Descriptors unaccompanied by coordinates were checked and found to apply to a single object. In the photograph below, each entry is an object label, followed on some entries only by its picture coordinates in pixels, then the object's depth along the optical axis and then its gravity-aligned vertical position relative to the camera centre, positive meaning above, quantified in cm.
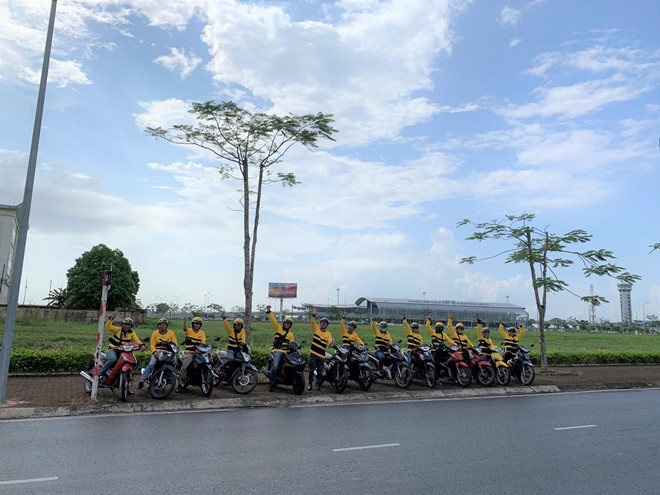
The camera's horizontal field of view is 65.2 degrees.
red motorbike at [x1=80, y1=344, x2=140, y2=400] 982 -116
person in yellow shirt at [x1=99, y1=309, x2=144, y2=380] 1016 -55
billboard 10462 +574
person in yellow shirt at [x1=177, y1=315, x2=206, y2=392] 1089 -59
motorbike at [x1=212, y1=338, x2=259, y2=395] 1109 -121
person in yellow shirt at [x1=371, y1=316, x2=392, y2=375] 1323 -54
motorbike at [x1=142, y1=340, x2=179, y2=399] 1015 -120
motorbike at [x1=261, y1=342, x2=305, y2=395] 1130 -112
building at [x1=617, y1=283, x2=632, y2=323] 17412 +907
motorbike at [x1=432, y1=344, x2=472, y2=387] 1351 -107
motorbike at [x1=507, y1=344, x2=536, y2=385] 1462 -116
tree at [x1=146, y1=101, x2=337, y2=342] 1505 +543
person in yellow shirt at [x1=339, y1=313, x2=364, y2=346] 1248 -38
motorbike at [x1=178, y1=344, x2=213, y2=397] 1066 -114
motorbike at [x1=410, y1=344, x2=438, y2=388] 1315 -106
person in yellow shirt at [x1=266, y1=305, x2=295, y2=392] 1143 -60
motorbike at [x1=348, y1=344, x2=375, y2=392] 1227 -101
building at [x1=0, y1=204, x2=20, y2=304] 6869 +1017
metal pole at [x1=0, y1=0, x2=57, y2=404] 955 +159
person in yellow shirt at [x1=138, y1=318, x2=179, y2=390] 1013 -53
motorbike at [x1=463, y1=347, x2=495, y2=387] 1384 -114
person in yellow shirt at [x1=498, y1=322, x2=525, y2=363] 1478 -50
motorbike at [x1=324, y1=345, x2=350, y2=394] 1183 -113
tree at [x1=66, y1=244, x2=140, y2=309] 6069 +358
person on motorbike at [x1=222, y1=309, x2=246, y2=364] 1122 -48
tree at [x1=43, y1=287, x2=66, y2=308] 6706 +160
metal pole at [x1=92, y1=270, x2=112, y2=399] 990 -50
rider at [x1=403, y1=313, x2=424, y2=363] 1379 -41
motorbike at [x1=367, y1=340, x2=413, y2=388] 1281 -112
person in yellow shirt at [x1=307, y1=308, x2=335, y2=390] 1180 -67
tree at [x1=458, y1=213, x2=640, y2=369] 1761 +240
